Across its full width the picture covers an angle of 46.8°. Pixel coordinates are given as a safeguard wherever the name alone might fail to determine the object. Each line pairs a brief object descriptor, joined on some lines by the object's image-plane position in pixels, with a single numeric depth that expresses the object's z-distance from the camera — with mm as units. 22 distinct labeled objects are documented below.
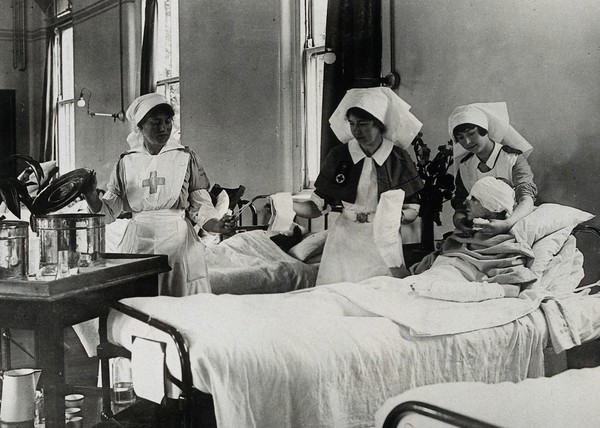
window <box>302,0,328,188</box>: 4500
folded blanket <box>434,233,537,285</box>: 3027
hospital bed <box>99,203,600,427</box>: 2170
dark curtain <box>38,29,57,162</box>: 3736
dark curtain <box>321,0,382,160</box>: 4066
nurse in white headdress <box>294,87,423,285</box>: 3391
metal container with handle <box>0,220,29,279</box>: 2377
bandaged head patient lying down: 2990
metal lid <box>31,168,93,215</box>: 2785
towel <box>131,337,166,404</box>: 2227
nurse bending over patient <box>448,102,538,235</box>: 3221
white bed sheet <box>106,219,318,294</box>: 4031
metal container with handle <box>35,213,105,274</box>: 2570
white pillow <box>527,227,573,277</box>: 3072
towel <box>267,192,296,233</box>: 3410
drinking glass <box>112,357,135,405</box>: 3074
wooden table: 2248
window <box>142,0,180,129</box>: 4355
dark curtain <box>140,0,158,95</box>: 4254
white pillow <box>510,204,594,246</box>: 3090
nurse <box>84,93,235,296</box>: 3211
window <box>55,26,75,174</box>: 3791
